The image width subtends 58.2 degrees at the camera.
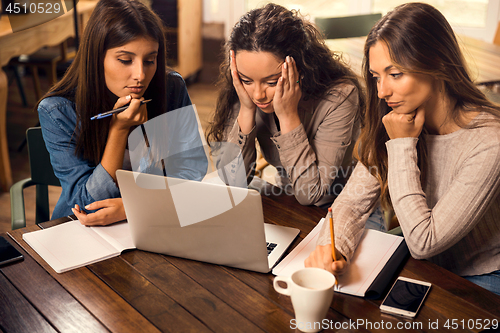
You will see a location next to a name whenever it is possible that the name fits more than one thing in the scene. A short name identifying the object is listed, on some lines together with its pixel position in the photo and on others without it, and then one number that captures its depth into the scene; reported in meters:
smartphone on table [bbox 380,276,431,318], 0.77
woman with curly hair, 1.26
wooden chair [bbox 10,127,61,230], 1.38
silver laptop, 0.82
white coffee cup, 0.69
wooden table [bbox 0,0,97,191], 2.45
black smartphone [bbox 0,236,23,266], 0.92
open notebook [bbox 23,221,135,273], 0.93
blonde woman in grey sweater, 0.93
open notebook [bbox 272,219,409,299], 0.83
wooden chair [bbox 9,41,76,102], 3.37
